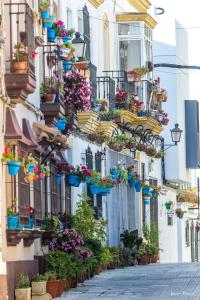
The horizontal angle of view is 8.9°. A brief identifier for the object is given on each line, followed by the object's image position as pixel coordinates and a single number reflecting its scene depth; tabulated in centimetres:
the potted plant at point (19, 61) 1914
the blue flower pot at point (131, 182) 3620
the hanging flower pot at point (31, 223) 2080
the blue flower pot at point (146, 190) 3859
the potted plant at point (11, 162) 1880
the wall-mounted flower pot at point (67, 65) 2530
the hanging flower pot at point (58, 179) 2554
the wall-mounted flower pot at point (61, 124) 2439
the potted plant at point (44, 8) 2311
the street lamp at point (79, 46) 2655
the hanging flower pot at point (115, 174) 3288
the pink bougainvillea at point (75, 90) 2573
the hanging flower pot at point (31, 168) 2002
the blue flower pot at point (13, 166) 1878
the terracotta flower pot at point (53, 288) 2095
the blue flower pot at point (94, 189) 2973
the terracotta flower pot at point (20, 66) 1914
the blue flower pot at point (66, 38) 2467
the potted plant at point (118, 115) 3291
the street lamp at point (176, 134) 4291
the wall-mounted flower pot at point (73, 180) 2691
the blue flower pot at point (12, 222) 1919
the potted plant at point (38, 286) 1995
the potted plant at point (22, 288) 1928
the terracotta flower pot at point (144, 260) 3631
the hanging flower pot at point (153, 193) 3957
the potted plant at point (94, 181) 2941
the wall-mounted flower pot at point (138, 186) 3678
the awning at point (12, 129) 1919
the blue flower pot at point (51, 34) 2416
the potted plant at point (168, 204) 4541
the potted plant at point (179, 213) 4731
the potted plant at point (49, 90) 2317
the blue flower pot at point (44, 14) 2332
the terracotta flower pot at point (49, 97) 2314
